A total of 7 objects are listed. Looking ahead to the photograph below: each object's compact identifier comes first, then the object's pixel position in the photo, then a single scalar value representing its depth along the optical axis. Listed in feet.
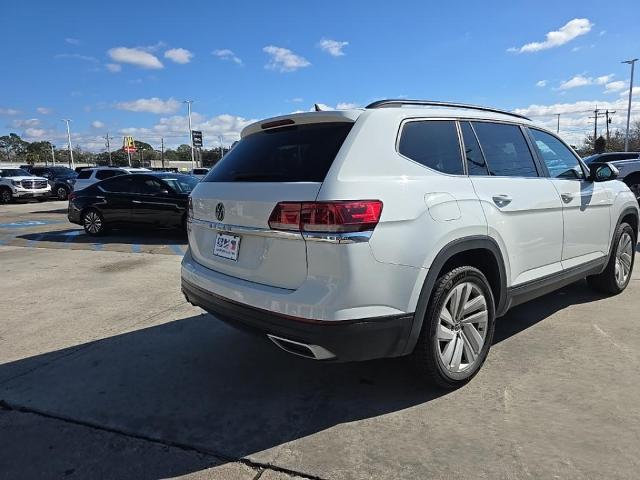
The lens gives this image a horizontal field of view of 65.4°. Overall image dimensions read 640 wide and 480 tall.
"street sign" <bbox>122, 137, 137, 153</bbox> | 267.31
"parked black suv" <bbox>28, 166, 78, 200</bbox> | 87.61
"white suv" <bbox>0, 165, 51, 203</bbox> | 78.84
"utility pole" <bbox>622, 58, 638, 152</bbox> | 162.05
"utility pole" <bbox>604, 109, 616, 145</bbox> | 256.89
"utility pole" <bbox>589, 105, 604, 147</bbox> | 270.67
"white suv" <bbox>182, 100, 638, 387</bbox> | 8.72
